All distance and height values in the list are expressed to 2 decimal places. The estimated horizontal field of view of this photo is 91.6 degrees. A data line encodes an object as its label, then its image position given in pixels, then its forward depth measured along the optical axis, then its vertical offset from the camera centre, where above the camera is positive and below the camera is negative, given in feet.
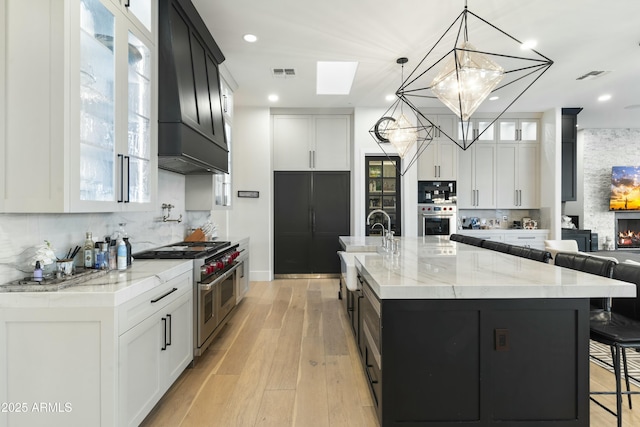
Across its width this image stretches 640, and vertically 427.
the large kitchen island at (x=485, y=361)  5.32 -2.52
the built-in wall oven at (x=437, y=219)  18.26 -0.30
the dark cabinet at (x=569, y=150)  18.63 +3.83
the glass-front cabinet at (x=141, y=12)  6.57 +4.61
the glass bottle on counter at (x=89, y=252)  6.52 -0.81
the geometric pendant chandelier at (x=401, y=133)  12.49 +3.26
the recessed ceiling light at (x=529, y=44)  11.20 +6.21
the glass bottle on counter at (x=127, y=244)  6.95 -0.68
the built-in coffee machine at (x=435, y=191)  18.79 +1.39
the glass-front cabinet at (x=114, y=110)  5.60 +2.14
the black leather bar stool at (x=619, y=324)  5.47 -2.12
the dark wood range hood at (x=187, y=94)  8.06 +3.50
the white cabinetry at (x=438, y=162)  18.71 +3.13
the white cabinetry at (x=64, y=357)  4.86 -2.26
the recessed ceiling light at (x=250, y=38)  10.78 +6.18
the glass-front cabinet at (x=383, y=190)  18.44 +1.43
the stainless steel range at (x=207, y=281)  8.32 -1.98
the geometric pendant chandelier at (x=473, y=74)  7.20 +6.19
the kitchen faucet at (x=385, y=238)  9.67 -0.81
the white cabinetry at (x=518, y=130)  19.43 +5.27
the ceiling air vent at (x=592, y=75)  13.76 +6.29
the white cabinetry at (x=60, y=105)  5.09 +1.86
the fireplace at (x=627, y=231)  23.79 -1.30
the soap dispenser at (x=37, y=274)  5.35 -1.04
